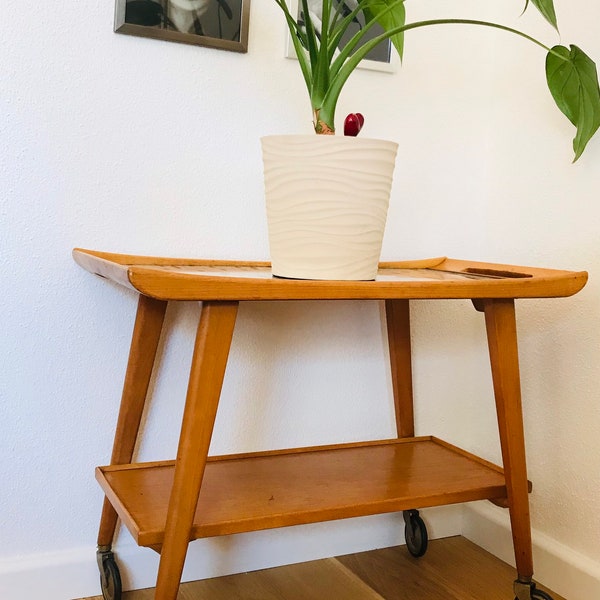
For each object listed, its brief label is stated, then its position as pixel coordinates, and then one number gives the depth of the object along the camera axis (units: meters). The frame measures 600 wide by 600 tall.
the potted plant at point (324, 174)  0.83
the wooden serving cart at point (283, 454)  0.75
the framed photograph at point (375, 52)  1.11
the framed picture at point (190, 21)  1.00
